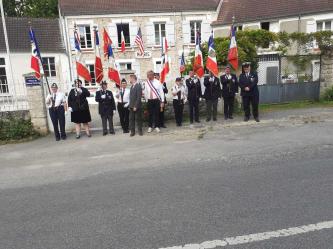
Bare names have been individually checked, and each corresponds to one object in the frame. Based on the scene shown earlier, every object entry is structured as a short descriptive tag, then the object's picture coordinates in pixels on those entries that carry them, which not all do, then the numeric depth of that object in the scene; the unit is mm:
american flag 15053
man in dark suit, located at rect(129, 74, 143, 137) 9508
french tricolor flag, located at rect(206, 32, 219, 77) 11039
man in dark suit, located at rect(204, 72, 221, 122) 10781
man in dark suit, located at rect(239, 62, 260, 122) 10320
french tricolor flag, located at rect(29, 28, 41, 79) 9812
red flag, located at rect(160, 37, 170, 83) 11399
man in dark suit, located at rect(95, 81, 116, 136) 9992
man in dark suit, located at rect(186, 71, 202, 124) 10734
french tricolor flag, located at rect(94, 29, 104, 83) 10805
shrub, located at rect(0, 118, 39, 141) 10234
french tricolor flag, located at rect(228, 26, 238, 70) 11191
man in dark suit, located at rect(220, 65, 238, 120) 10859
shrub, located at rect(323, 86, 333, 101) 14212
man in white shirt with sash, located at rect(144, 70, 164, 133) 9820
